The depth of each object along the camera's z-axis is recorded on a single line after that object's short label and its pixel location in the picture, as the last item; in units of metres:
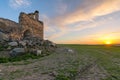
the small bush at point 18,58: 5.85
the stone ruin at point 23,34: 7.31
